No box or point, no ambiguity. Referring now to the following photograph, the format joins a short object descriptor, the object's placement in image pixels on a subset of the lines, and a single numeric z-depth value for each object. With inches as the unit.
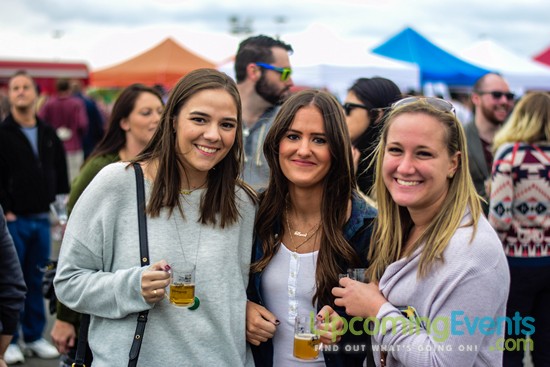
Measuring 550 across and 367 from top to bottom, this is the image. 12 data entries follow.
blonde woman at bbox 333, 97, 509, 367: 83.7
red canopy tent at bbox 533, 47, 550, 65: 626.5
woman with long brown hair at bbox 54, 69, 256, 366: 93.4
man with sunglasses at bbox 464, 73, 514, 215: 208.7
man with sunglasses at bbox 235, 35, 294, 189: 196.9
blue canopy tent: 416.5
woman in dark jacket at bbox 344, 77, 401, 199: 183.3
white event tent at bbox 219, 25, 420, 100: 326.3
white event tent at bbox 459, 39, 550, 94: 472.1
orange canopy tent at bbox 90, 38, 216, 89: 446.0
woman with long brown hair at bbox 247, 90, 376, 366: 102.7
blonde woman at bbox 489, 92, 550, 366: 164.1
